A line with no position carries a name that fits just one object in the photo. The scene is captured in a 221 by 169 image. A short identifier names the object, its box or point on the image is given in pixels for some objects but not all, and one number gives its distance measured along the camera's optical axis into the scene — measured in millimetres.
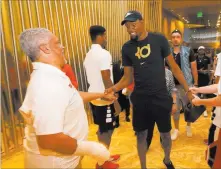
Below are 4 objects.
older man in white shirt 800
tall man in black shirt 1713
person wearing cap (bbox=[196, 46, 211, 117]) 4142
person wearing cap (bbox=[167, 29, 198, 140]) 2544
